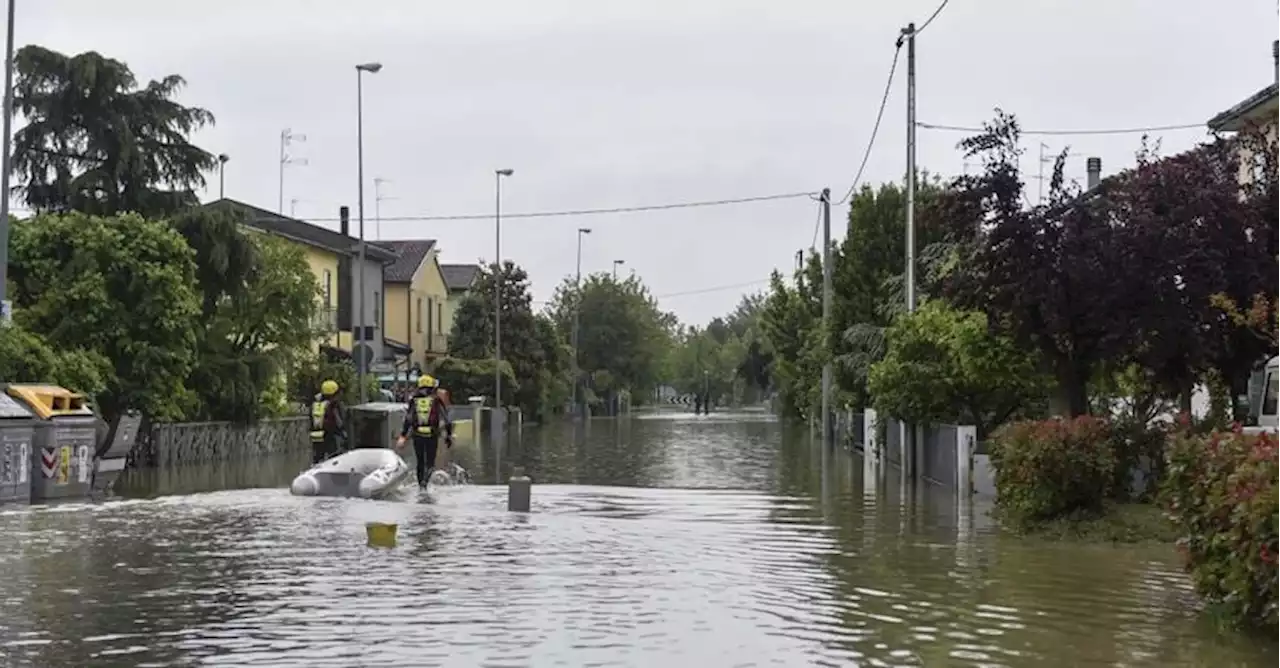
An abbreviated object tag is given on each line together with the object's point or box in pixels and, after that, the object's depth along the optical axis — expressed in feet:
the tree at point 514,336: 247.91
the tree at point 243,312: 121.39
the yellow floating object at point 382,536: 53.06
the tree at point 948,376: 87.04
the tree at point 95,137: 117.08
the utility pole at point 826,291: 170.08
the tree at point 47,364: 89.15
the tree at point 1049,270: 72.84
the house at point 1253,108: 103.96
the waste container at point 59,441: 77.41
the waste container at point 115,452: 87.30
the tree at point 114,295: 103.71
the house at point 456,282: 288.10
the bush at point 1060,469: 61.52
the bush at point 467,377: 229.86
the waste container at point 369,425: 113.60
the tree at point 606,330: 321.93
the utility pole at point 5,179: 85.45
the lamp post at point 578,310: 296.55
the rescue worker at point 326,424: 84.94
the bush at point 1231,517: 33.01
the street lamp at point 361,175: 143.13
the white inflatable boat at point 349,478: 73.46
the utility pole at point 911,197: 104.27
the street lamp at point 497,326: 212.64
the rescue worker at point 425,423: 79.87
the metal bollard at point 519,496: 67.77
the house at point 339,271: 194.11
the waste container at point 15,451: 73.67
